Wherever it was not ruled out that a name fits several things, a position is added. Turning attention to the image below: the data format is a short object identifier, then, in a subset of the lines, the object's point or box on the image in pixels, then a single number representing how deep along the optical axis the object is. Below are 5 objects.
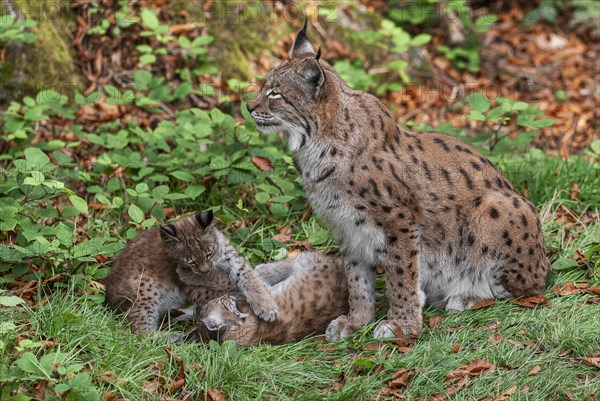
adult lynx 13.24
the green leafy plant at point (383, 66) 21.03
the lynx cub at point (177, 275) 13.47
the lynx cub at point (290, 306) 13.14
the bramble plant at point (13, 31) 17.44
